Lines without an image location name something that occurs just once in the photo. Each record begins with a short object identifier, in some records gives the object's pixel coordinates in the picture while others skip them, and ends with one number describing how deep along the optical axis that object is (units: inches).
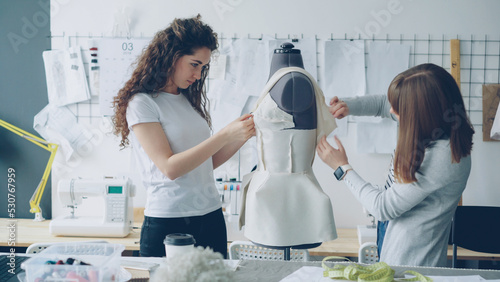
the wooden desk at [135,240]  100.5
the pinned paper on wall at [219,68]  120.5
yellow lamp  118.6
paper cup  50.4
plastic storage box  46.6
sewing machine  106.3
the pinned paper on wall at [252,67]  119.8
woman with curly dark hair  66.5
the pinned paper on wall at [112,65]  121.3
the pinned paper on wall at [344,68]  118.2
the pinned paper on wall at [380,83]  117.6
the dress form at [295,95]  57.9
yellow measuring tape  53.5
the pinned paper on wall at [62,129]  123.3
